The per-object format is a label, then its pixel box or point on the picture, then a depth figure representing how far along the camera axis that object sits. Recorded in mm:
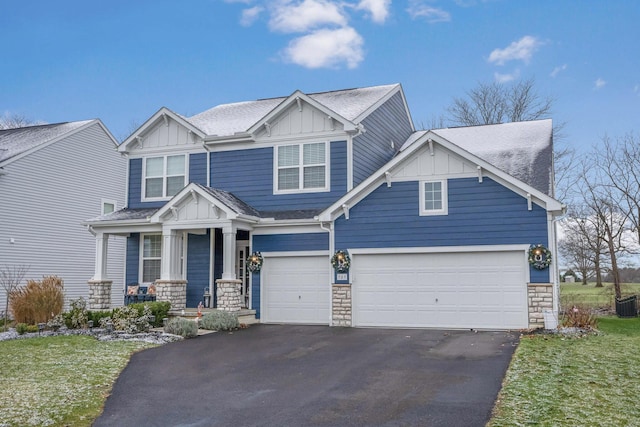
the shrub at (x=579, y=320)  13891
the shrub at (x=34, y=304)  15273
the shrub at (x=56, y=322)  14984
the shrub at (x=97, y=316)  15305
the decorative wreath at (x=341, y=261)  16109
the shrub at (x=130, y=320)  14320
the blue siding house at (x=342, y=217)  14969
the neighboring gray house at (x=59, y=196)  21859
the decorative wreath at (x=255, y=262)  17250
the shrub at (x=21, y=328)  14453
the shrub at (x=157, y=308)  15525
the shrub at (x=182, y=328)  13977
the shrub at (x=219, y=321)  15383
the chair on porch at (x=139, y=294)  18688
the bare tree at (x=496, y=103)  33812
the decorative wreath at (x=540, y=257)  14266
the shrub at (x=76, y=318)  15078
